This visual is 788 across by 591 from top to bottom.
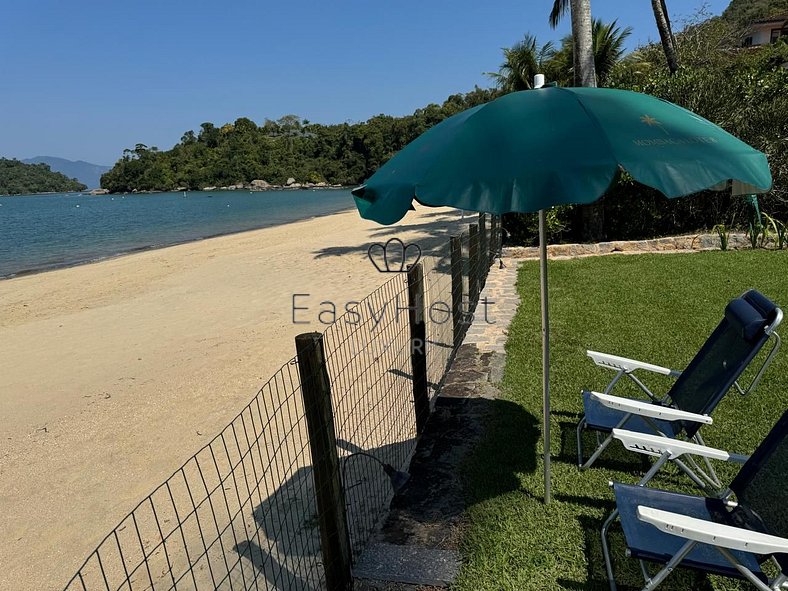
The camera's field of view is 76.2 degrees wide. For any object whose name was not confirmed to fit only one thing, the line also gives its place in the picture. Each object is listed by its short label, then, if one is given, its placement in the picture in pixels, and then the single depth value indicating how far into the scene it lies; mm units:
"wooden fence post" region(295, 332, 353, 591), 2117
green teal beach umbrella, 1664
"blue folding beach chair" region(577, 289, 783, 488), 2727
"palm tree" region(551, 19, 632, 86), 16938
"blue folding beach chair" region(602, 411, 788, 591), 1791
